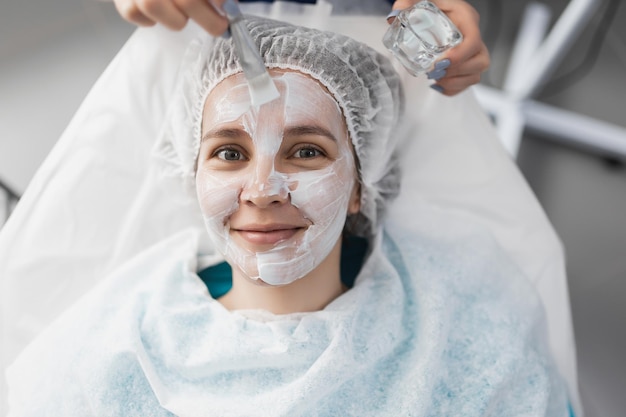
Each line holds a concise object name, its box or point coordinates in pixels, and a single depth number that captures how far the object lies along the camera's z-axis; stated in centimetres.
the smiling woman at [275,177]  114
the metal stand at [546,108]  222
